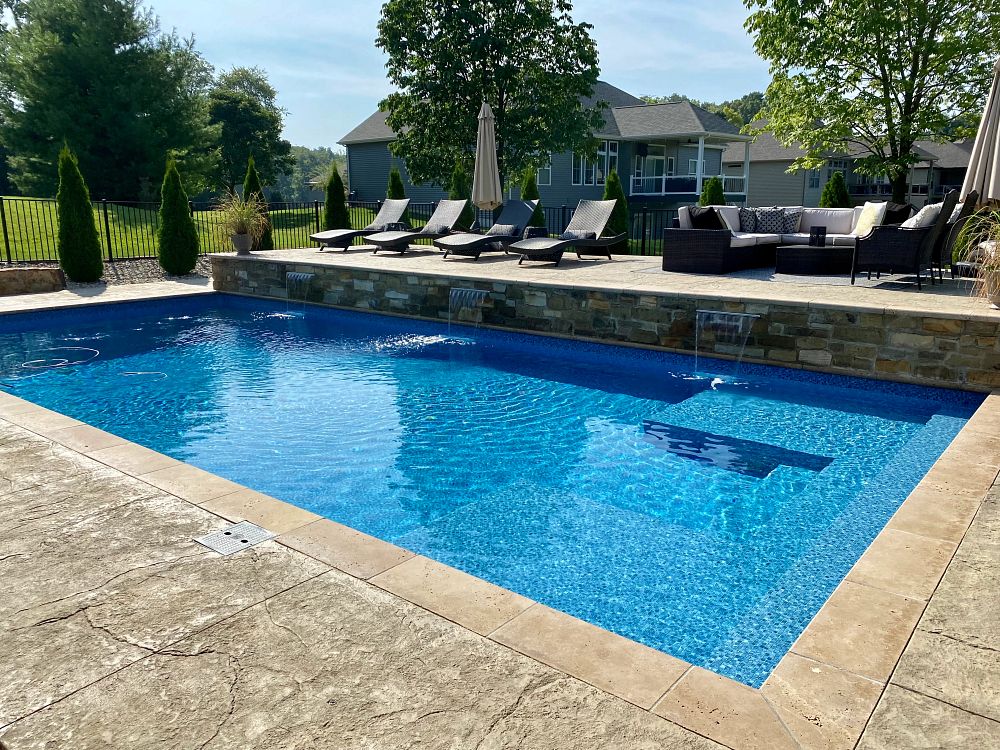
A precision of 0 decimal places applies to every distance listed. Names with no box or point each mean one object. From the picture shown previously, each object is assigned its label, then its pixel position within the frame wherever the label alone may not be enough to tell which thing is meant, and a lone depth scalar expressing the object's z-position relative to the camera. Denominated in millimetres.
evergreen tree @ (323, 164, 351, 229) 16797
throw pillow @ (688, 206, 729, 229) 10273
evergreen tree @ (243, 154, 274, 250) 14991
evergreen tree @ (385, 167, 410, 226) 18500
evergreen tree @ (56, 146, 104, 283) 12203
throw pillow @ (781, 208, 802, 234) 11000
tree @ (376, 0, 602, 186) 18688
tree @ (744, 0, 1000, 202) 14609
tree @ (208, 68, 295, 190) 39406
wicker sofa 9438
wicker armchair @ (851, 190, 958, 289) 7605
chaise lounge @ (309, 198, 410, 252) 13531
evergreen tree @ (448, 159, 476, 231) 17281
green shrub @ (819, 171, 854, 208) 15289
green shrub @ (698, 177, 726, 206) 16312
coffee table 9234
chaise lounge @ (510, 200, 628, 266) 10688
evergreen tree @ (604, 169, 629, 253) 15816
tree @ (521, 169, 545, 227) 17438
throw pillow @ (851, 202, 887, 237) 9641
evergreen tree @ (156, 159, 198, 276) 13242
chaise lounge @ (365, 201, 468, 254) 13016
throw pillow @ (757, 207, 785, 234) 11062
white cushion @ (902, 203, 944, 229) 7656
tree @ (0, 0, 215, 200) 24188
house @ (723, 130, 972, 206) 30891
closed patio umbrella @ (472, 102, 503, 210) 12945
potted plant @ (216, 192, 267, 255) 12820
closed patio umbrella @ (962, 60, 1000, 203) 7676
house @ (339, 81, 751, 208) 28062
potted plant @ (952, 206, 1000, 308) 6148
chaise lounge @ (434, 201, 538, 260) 11906
